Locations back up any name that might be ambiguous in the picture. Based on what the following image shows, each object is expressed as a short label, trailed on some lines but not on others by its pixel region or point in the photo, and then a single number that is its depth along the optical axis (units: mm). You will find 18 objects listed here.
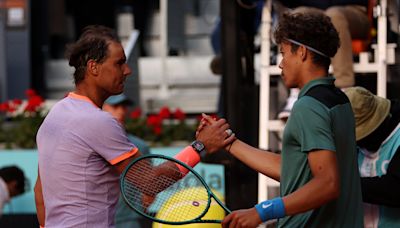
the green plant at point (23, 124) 18328
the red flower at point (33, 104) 18547
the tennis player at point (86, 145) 8172
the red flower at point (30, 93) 18906
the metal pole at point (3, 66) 22937
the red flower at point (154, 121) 18078
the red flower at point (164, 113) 18328
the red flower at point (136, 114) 18412
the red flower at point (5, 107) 18891
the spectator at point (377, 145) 9648
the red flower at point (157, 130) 18062
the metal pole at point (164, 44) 23016
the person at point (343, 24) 12648
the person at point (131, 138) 14156
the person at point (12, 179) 16297
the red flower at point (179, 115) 18687
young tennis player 7402
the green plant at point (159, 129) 18125
